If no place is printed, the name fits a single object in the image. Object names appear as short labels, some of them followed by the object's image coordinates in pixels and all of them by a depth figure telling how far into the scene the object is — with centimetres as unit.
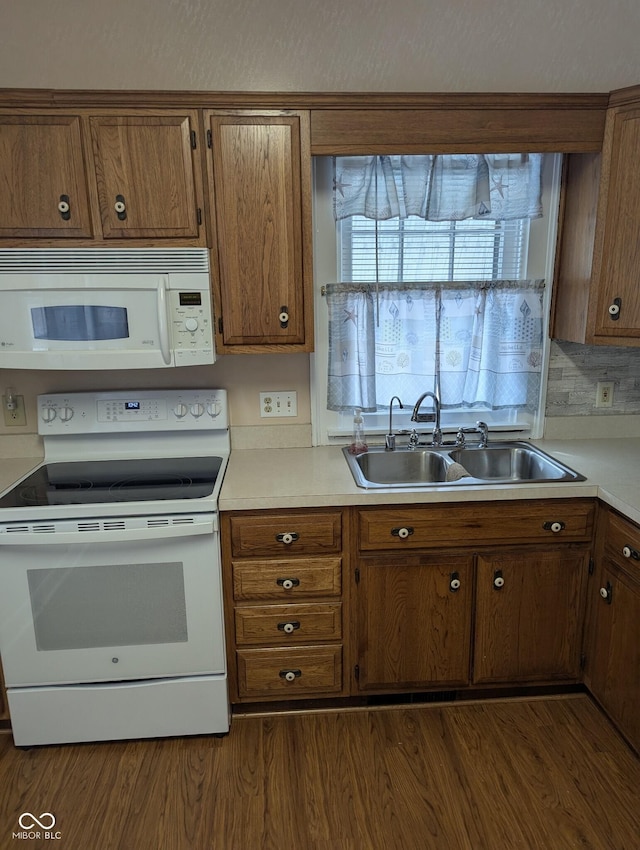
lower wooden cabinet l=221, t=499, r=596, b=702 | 196
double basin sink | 232
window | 230
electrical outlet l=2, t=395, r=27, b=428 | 234
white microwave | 192
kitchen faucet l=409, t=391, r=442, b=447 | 232
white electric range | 184
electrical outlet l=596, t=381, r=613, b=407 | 247
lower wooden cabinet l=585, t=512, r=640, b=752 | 181
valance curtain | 219
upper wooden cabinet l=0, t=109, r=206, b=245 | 186
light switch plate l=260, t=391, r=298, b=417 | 241
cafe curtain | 234
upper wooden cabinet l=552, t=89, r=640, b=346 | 195
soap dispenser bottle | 234
